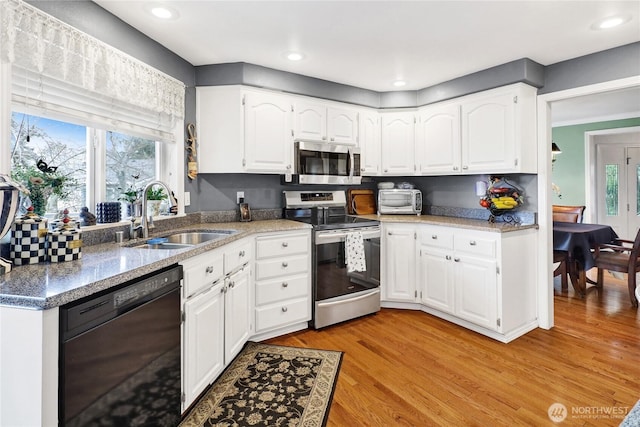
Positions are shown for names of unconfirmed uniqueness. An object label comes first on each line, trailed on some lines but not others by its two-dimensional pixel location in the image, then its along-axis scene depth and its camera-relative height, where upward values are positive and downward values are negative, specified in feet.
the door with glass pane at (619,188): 17.52 +1.49
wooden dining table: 12.16 -1.01
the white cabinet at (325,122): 10.69 +3.14
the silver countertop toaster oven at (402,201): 12.34 +0.57
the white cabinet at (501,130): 9.48 +2.55
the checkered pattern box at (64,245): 4.90 -0.40
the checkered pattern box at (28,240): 4.71 -0.32
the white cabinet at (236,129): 9.73 +2.59
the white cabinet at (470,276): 9.12 -1.77
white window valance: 5.11 +2.63
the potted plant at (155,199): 8.40 +0.47
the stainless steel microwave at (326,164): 10.63 +1.77
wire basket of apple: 9.82 +0.53
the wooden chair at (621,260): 11.56 -1.59
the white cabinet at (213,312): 5.92 -1.94
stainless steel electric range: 9.82 -1.40
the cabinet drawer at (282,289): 8.98 -1.99
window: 5.48 +1.09
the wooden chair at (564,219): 13.01 -0.14
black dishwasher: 3.66 -1.78
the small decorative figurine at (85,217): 6.45 +0.01
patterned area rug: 6.04 -3.53
